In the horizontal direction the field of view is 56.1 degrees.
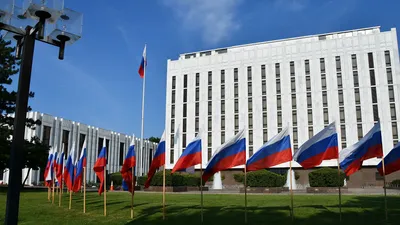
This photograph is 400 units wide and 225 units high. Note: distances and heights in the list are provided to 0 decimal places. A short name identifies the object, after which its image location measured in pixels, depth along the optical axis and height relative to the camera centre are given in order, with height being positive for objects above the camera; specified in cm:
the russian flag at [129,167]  1566 +54
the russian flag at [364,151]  1348 +110
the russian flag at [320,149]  1345 +114
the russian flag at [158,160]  1470 +78
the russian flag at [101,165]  1698 +66
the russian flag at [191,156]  1429 +92
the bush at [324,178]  3338 +27
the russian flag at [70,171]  2018 +47
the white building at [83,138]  6347 +775
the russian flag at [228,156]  1378 +89
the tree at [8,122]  3484 +563
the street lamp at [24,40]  614 +273
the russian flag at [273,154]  1362 +96
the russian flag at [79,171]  1917 +44
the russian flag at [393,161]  1379 +76
